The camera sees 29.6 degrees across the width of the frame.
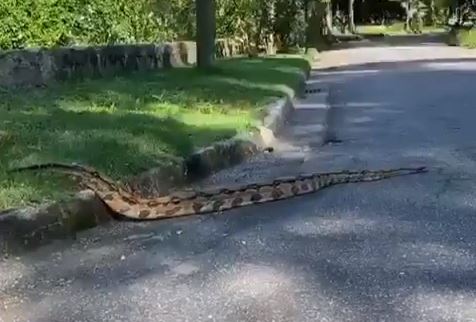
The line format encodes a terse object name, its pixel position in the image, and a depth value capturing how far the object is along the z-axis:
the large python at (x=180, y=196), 5.63
